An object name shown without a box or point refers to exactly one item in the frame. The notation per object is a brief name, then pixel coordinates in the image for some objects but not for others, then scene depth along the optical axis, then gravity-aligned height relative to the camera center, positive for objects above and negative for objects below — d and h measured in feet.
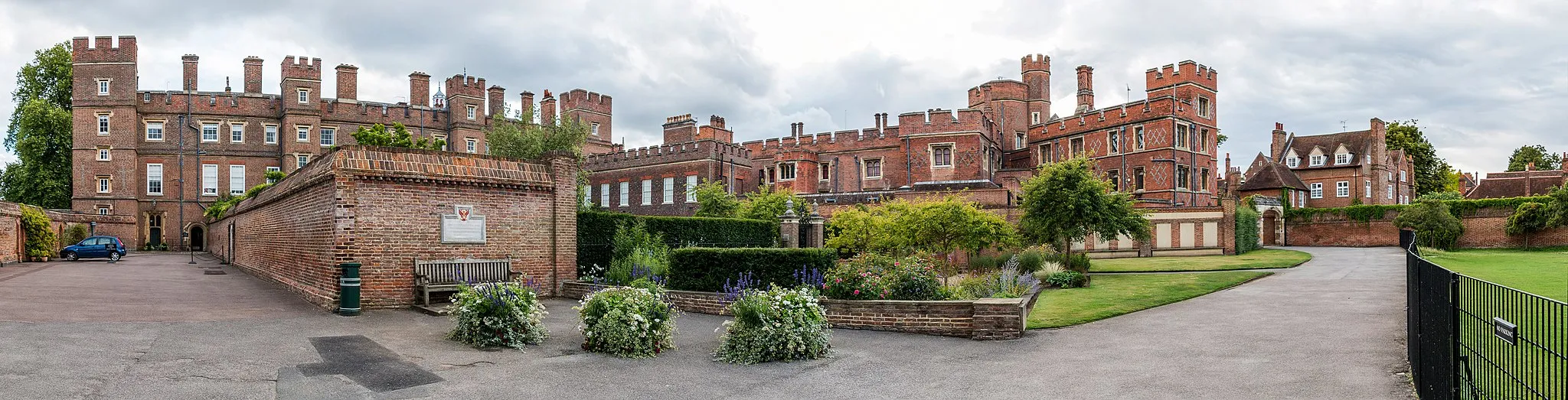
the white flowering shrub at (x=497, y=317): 35.37 -4.63
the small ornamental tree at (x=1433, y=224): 131.23 -3.28
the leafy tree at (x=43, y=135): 166.81 +15.90
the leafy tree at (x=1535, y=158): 251.39 +13.48
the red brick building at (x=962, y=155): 149.07 +9.89
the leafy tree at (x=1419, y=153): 222.89 +13.79
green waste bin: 44.70 -4.59
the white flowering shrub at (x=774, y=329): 33.35 -4.92
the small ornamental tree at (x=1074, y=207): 81.51 -0.15
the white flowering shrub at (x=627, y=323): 33.73 -4.72
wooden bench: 49.44 -4.02
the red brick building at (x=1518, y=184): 202.08 +4.82
